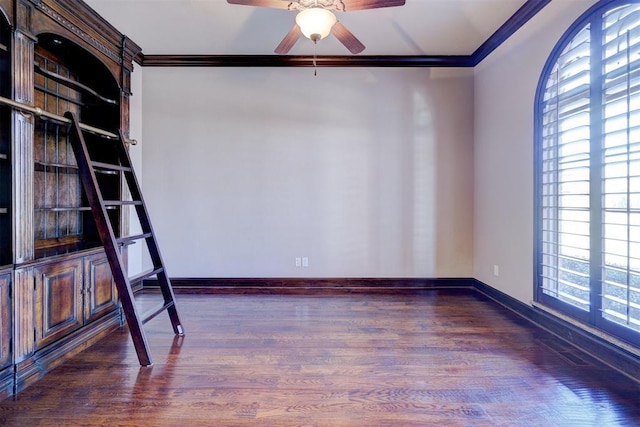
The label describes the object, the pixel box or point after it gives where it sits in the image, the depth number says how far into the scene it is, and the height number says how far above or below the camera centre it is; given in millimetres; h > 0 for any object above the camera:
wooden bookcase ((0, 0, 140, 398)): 2105 +206
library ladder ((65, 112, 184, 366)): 2375 -240
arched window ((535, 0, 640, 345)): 2156 +313
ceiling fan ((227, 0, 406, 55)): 2301 +1465
